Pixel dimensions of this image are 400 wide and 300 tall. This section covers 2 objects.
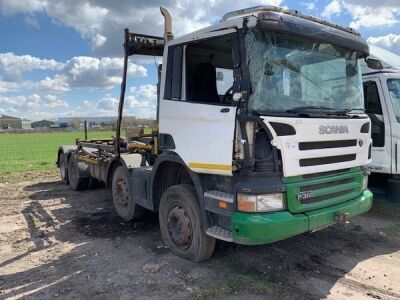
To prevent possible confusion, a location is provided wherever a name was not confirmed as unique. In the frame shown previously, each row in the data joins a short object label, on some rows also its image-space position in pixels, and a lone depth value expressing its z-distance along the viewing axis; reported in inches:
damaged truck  159.8
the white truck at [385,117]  271.1
